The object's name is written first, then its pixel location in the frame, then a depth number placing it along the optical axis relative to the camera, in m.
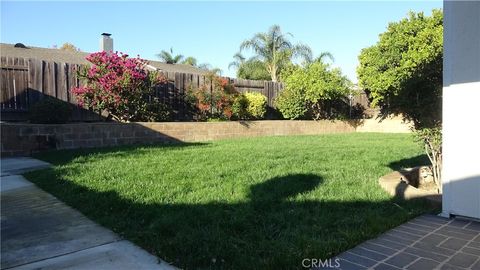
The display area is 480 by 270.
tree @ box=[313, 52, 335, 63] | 25.30
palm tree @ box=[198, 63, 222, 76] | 33.78
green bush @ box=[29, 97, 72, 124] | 9.66
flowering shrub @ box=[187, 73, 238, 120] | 13.39
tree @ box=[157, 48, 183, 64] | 30.50
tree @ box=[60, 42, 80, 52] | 34.41
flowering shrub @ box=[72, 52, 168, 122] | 10.88
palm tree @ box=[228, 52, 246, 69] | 28.25
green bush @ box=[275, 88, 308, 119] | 16.03
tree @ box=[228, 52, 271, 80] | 27.47
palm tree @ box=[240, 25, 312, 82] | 26.66
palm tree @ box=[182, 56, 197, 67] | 33.12
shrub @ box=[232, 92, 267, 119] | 14.16
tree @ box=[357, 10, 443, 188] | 5.23
